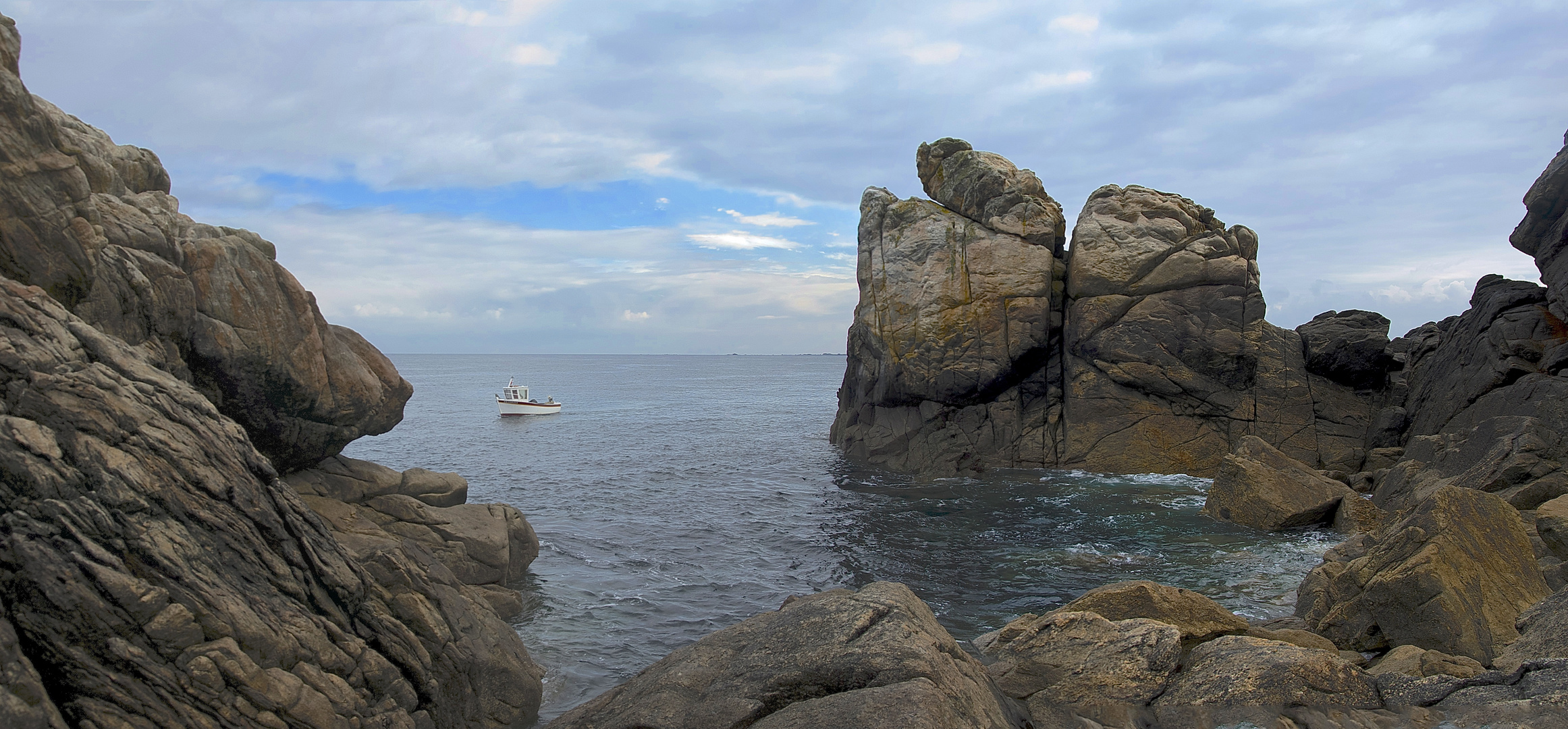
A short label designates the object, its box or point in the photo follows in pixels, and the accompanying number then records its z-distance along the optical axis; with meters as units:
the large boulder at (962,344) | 29.55
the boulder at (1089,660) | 8.74
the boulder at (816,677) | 6.46
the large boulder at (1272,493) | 19.58
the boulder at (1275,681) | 8.05
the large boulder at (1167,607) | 9.85
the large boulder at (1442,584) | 9.09
